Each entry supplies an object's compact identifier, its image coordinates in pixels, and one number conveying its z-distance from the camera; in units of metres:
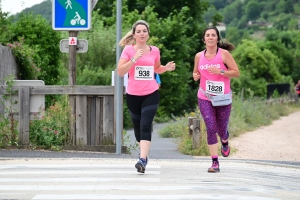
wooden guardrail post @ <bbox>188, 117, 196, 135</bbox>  17.14
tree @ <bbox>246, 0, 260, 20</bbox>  186.50
